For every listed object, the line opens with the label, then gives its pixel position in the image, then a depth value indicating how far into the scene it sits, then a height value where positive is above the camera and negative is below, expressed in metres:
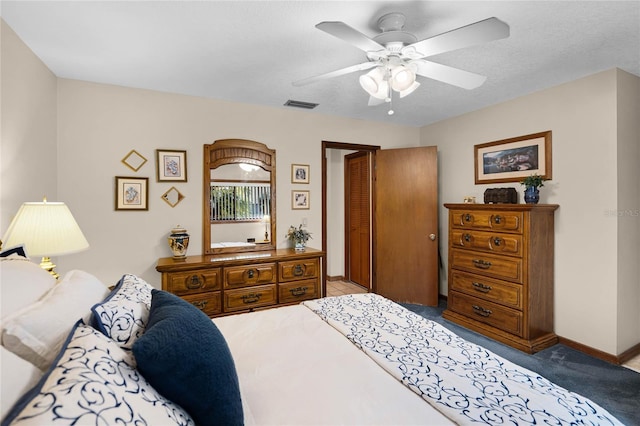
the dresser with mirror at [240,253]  2.93 -0.47
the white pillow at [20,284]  0.94 -0.25
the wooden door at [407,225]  4.15 -0.21
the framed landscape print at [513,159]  3.18 +0.57
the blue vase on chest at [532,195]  3.04 +0.14
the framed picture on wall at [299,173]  3.80 +0.47
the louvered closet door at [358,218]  4.93 -0.14
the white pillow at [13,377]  0.63 -0.37
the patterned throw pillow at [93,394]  0.58 -0.38
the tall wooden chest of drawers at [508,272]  2.90 -0.65
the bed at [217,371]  0.69 -0.53
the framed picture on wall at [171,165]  3.15 +0.48
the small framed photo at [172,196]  3.19 +0.17
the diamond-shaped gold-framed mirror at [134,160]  3.04 +0.52
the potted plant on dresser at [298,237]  3.62 -0.31
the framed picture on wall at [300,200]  3.81 +0.13
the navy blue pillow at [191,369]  0.82 -0.45
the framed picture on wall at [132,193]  3.01 +0.19
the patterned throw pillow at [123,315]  1.01 -0.37
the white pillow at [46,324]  0.80 -0.32
